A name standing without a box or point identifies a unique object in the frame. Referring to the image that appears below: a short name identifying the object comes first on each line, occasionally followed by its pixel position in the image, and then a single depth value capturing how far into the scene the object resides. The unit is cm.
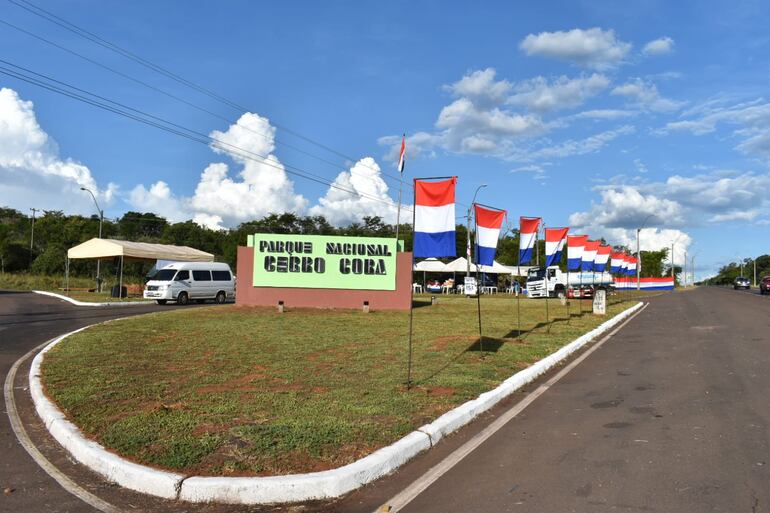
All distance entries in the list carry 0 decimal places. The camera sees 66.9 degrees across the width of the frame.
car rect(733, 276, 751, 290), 7538
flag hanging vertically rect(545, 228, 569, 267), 2133
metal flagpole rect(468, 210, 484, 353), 1173
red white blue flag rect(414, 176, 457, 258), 926
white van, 2912
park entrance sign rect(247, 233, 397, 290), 2462
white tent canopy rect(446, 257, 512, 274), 5119
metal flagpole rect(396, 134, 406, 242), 949
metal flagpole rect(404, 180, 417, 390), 828
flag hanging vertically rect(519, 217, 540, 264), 1630
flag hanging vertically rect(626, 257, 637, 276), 4854
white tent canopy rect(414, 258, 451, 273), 5097
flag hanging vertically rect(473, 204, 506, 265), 1180
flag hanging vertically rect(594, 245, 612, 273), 3256
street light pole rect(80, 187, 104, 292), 3791
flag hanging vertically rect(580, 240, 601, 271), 2809
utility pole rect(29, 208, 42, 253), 6370
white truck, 4372
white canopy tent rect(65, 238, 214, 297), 3300
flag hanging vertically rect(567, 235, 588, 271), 2623
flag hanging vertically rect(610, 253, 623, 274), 4262
